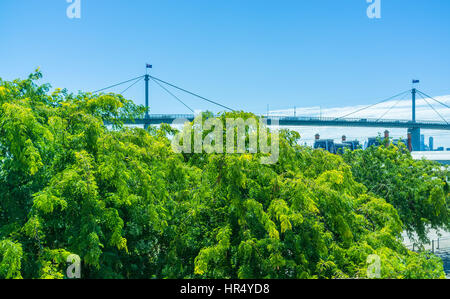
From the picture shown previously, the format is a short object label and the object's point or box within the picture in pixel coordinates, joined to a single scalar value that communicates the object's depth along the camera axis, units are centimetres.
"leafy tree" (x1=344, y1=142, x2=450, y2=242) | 1448
